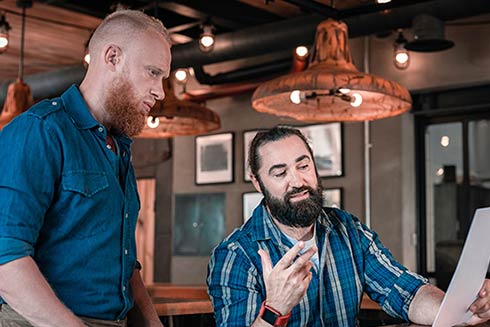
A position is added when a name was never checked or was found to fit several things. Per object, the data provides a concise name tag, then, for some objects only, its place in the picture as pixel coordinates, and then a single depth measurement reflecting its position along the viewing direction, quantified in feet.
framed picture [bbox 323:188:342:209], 23.84
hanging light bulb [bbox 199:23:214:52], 20.03
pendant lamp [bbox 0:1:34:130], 19.18
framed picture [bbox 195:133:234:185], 27.07
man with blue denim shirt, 5.89
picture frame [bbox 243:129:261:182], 26.48
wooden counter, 12.68
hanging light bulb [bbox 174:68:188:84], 22.98
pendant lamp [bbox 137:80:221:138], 17.87
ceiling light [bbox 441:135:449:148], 22.75
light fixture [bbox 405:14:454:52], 17.61
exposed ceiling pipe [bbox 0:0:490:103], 17.63
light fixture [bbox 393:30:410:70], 20.47
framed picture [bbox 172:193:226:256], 27.22
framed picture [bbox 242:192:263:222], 26.03
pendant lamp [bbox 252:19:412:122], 13.98
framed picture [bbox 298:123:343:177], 24.03
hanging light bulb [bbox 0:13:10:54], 20.68
